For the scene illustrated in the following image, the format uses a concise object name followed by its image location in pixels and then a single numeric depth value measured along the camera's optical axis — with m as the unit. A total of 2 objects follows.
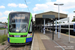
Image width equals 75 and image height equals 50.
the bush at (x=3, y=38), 10.46
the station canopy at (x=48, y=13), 18.34
